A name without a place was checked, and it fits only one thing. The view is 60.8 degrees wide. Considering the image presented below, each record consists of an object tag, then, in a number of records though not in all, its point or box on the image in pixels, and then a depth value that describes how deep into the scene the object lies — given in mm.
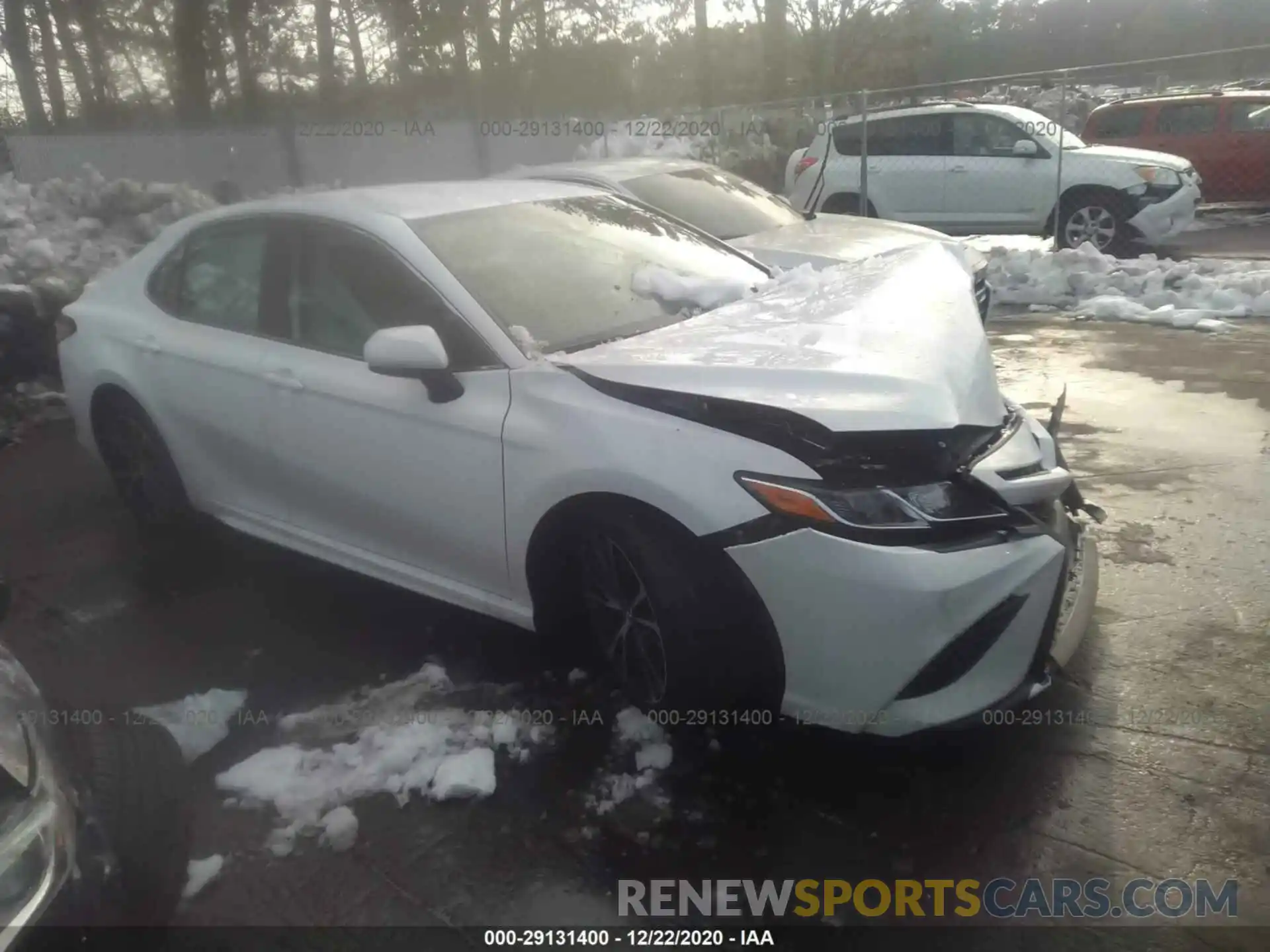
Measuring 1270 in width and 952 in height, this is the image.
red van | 14172
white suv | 11031
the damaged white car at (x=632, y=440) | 2629
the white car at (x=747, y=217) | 6707
